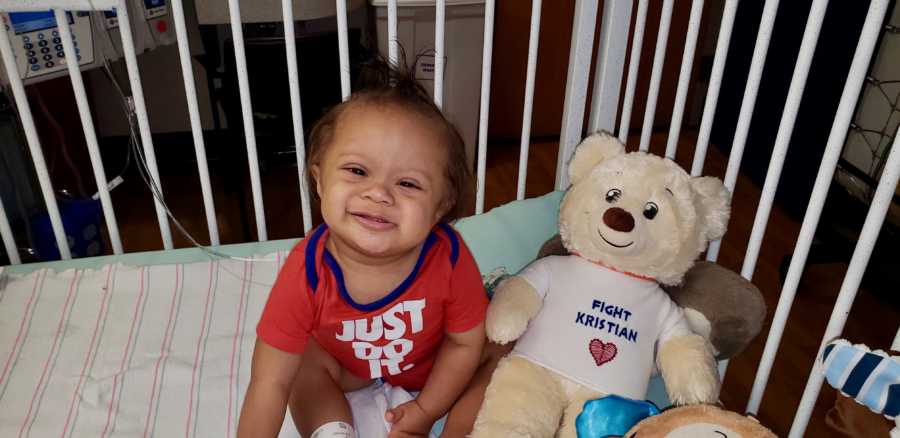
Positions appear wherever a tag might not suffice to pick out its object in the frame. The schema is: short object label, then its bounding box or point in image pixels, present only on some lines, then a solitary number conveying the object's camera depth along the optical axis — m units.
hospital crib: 0.91
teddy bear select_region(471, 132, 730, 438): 0.92
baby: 0.83
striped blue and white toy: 0.77
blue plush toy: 0.87
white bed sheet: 1.04
